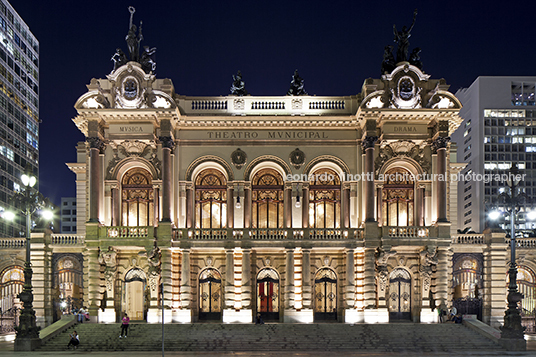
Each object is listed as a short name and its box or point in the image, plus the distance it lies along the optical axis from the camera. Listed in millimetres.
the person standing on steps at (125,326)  30812
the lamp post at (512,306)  29189
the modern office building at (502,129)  106812
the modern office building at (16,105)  75812
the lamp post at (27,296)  29094
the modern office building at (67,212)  149938
